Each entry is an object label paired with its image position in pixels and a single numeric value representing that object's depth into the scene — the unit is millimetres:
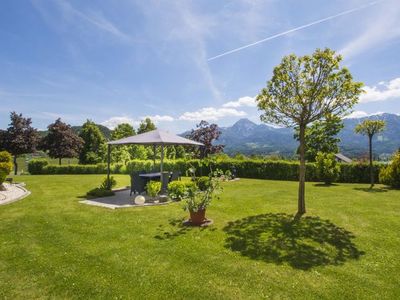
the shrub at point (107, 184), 14618
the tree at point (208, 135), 41406
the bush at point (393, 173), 16269
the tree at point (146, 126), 48381
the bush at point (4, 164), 14397
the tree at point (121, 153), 31625
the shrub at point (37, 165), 27703
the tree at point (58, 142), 32781
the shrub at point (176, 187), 11428
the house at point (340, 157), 46200
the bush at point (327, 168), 18555
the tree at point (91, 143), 47062
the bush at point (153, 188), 12516
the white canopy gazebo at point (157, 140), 13353
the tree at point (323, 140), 38219
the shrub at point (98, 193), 13589
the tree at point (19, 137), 25344
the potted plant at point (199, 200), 8664
